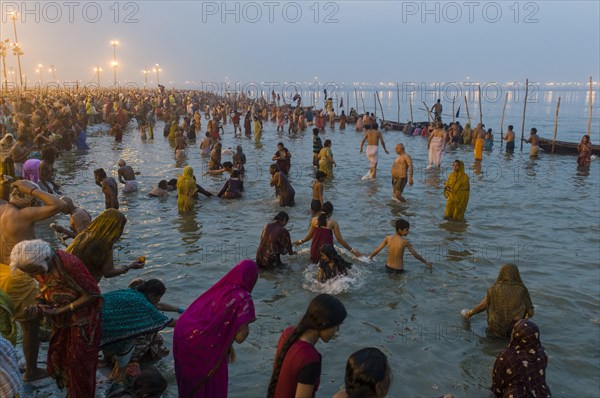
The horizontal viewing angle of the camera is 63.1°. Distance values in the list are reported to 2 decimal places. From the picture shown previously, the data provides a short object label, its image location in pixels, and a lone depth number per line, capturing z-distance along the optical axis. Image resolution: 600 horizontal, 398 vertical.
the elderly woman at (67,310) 3.27
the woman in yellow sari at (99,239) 4.35
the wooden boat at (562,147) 21.95
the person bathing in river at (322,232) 7.68
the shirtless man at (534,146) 21.23
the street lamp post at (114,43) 65.38
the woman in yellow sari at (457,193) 10.60
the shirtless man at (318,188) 10.52
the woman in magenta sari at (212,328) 3.27
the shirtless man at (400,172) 12.21
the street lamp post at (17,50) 55.79
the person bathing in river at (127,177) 12.88
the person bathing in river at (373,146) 15.70
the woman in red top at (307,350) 2.72
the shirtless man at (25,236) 4.15
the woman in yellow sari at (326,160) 14.91
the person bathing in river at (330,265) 6.96
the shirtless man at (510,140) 22.03
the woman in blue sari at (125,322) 4.00
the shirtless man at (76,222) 6.23
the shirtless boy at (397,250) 7.29
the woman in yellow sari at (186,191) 11.00
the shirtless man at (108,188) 9.57
